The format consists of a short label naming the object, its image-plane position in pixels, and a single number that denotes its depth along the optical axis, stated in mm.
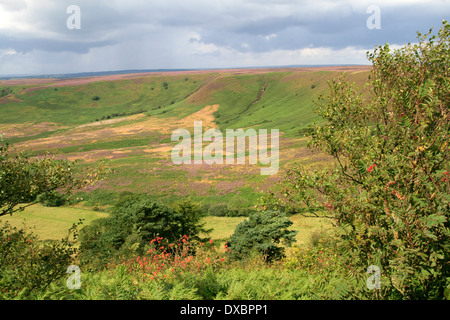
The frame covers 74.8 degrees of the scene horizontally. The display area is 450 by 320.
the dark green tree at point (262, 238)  23500
